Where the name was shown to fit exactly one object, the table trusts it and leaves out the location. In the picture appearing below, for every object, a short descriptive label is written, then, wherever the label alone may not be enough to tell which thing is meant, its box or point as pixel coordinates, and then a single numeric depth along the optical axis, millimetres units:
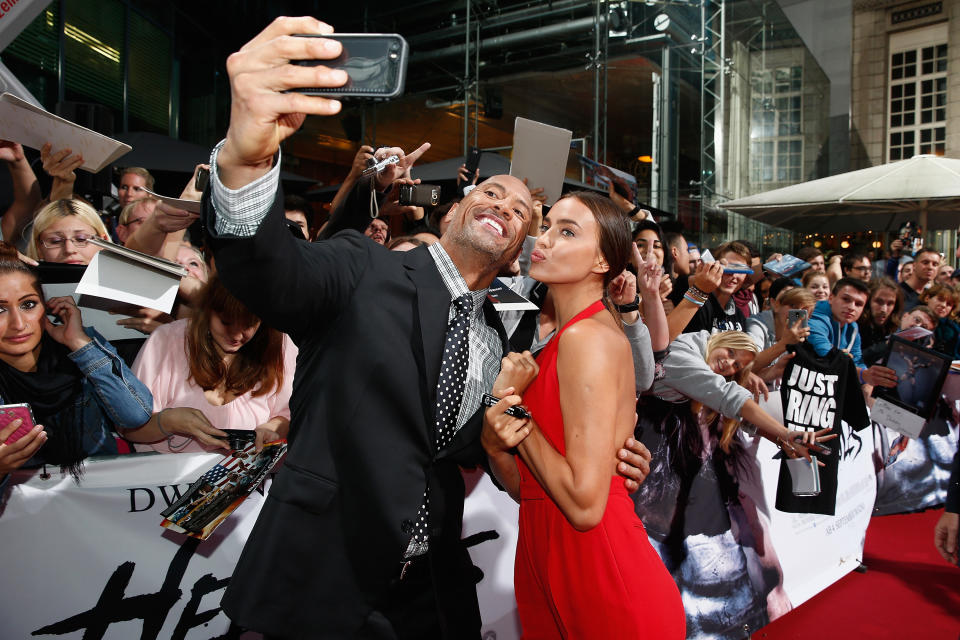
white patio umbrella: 9195
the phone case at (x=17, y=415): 1988
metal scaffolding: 13172
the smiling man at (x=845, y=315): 5311
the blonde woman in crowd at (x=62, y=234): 3283
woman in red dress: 1833
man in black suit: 1586
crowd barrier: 2176
